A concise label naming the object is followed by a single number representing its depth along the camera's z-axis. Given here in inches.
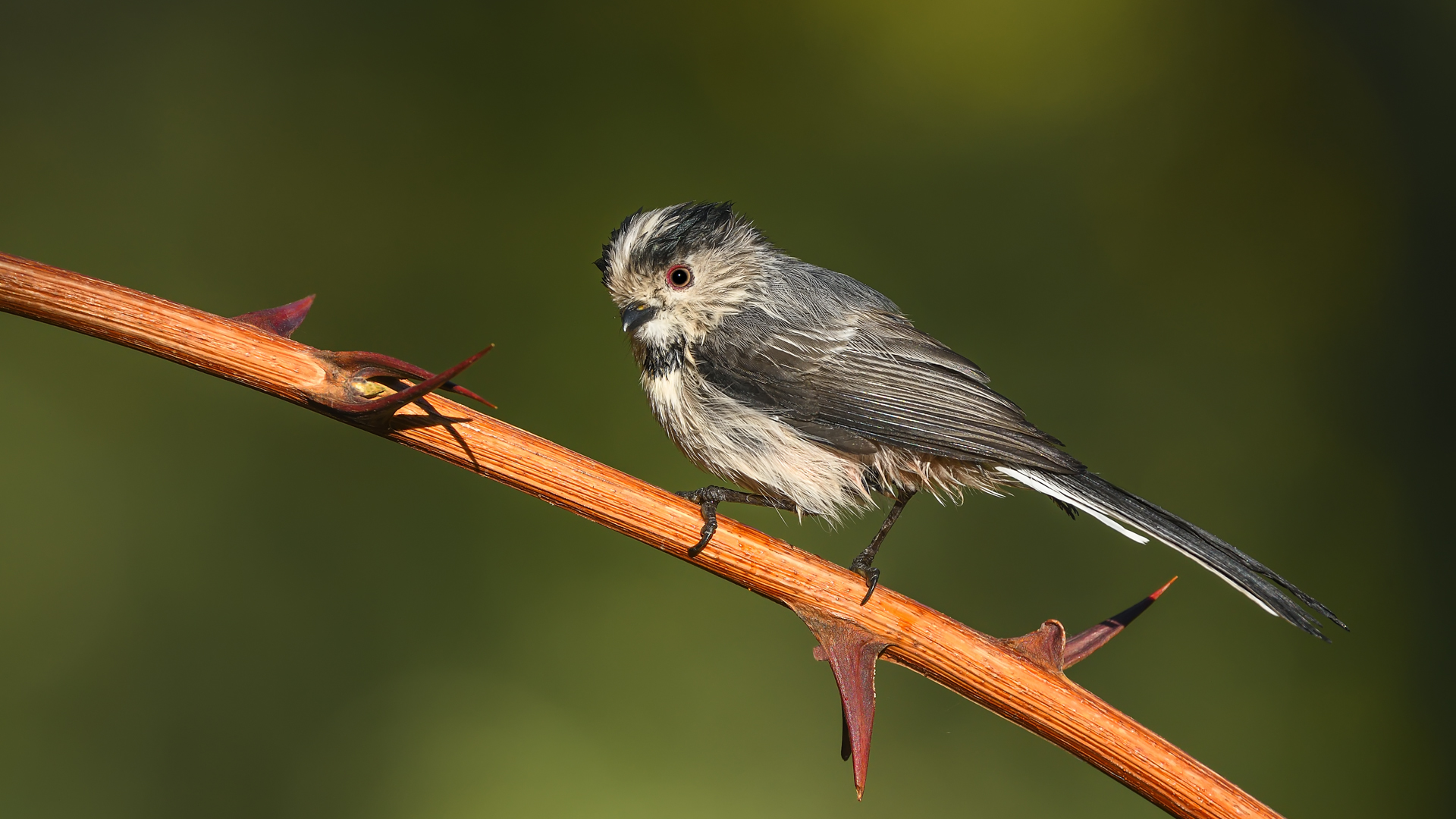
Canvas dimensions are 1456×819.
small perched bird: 147.8
